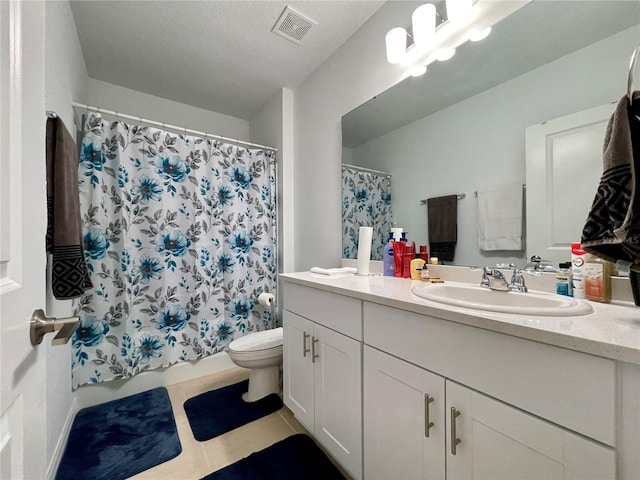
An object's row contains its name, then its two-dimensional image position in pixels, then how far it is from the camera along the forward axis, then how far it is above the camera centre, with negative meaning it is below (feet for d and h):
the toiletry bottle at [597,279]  2.57 -0.41
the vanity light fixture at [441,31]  3.59 +3.17
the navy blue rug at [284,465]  3.79 -3.40
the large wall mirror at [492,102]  2.78 +1.87
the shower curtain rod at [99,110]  5.19 +2.74
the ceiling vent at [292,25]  5.15 +4.45
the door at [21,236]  1.24 +0.04
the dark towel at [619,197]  1.84 +0.32
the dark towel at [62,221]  3.55 +0.30
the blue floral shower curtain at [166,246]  5.42 -0.11
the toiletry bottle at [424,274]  4.15 -0.54
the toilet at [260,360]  5.32 -2.44
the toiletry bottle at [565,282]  2.84 -0.47
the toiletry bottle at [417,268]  4.22 -0.45
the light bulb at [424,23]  4.07 +3.43
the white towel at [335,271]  4.99 -0.60
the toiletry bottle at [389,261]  4.73 -0.38
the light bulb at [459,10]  3.68 +3.29
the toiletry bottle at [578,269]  2.73 -0.32
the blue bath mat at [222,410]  4.82 -3.44
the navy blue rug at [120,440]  4.00 -3.44
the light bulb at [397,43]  4.47 +3.40
